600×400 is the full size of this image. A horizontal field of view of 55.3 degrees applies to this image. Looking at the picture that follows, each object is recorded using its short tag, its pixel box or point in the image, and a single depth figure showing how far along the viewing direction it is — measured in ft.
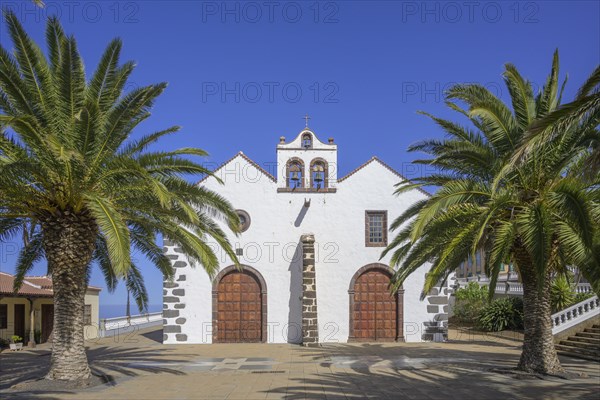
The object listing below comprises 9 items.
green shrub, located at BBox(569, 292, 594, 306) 69.77
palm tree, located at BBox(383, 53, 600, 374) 38.24
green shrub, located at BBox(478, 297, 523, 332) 78.43
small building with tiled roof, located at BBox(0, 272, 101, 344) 72.79
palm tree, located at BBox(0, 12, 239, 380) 38.19
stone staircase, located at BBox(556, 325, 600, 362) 55.31
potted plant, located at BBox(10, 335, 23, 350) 70.28
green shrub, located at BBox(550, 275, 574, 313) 70.54
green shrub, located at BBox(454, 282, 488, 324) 90.84
